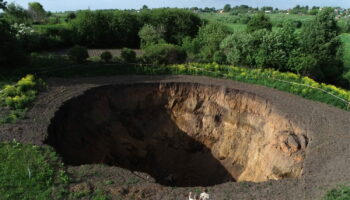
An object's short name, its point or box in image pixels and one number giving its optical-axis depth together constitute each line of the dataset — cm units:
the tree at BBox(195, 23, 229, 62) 2867
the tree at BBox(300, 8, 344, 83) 2789
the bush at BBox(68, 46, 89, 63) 2280
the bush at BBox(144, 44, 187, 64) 2403
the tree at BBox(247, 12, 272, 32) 3266
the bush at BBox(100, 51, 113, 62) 2350
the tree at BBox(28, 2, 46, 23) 4488
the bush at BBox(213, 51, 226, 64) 2631
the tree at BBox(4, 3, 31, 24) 3379
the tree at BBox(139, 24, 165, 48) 3206
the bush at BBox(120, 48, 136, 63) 2383
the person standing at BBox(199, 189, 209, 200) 892
